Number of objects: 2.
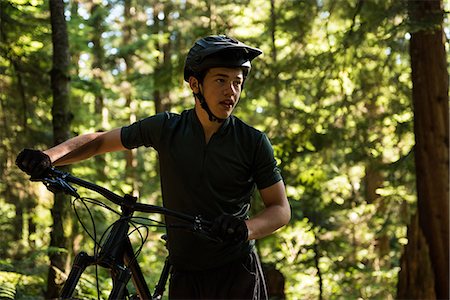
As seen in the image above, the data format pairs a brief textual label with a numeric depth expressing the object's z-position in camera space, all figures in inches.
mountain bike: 98.3
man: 116.6
